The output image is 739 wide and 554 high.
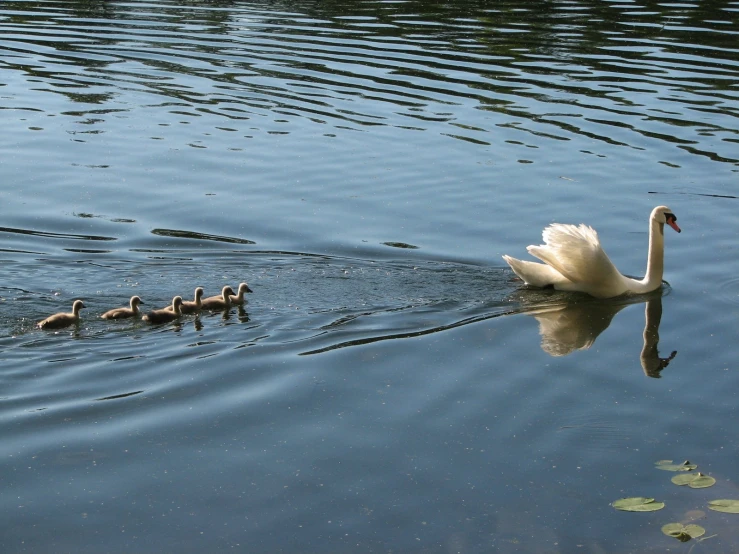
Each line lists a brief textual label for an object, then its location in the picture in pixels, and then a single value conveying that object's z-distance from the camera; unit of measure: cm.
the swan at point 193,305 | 1186
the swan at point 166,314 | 1155
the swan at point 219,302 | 1197
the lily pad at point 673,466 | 886
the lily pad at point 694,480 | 859
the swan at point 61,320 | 1122
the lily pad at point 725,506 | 824
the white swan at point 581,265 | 1272
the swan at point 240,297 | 1212
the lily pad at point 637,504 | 830
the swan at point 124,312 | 1164
